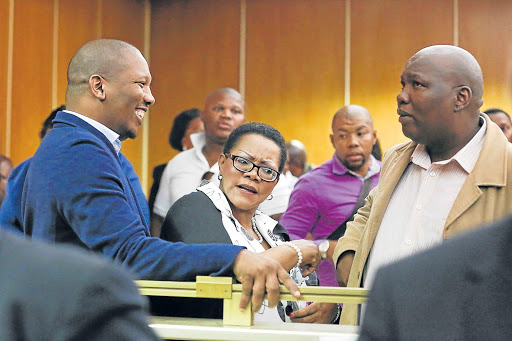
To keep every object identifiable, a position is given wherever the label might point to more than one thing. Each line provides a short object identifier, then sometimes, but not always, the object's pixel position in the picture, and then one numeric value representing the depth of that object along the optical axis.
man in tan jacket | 2.38
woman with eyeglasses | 2.55
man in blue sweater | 2.05
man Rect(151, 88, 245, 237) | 4.53
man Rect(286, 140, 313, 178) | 7.52
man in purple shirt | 3.92
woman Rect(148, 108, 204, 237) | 5.79
